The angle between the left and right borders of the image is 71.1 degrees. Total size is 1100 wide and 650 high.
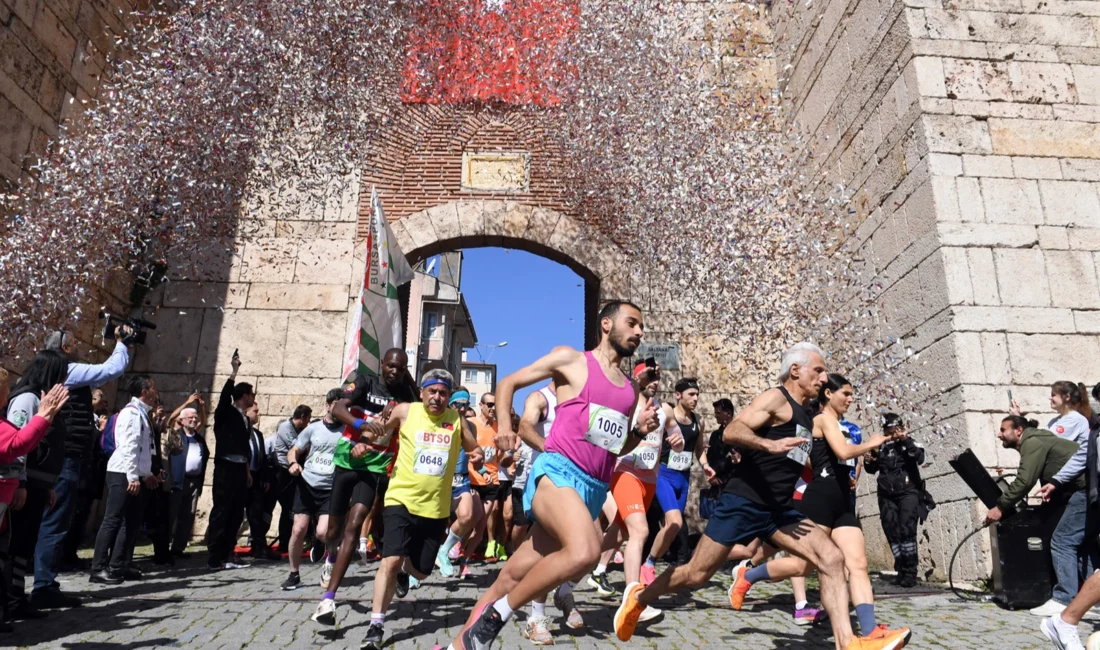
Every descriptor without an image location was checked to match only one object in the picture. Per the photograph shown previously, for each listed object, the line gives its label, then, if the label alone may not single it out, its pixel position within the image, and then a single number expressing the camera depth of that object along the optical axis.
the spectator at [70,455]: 4.74
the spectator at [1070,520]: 5.30
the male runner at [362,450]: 4.84
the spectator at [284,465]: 8.10
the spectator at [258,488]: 7.98
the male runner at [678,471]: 5.68
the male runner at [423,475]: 4.35
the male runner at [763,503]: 3.77
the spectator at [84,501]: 6.42
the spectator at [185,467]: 7.44
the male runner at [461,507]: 5.97
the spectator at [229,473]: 7.00
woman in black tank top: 4.12
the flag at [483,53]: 11.06
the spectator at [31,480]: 4.41
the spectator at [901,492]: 6.79
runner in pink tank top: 3.05
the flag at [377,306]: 8.63
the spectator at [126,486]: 5.79
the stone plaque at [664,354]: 10.09
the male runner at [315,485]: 5.82
